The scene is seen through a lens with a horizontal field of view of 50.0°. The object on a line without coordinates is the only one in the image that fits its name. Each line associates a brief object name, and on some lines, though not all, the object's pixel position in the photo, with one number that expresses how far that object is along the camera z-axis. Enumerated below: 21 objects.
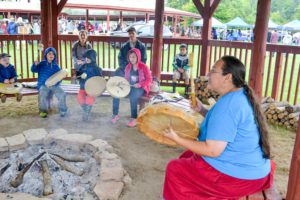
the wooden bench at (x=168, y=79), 7.66
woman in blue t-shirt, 2.05
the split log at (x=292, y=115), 5.55
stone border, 3.04
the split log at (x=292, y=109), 5.61
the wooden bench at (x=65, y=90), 5.66
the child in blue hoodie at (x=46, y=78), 5.54
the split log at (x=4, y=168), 3.25
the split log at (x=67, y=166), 3.33
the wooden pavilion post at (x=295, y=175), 1.96
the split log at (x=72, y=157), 3.58
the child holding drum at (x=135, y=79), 5.36
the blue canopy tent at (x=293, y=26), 30.88
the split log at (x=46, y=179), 2.95
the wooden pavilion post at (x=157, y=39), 7.01
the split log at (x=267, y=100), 6.23
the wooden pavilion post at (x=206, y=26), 7.62
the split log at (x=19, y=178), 3.04
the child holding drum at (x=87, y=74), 5.54
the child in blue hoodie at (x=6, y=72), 5.56
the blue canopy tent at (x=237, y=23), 31.87
